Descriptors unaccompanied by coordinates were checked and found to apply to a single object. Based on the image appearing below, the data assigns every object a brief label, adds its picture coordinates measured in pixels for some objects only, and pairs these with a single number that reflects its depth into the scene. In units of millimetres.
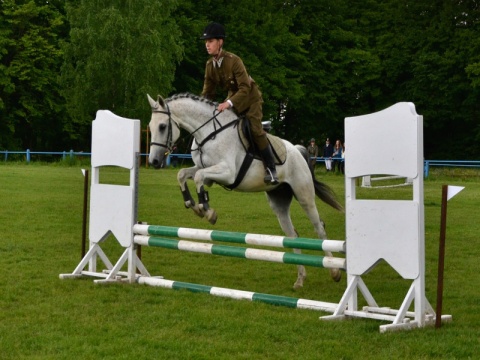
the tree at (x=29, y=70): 47219
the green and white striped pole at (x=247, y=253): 7020
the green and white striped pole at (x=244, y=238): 7094
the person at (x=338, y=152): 36344
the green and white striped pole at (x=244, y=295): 7074
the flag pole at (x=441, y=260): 6363
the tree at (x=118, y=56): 45531
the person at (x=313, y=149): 36688
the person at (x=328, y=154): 35366
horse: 8211
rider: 8422
